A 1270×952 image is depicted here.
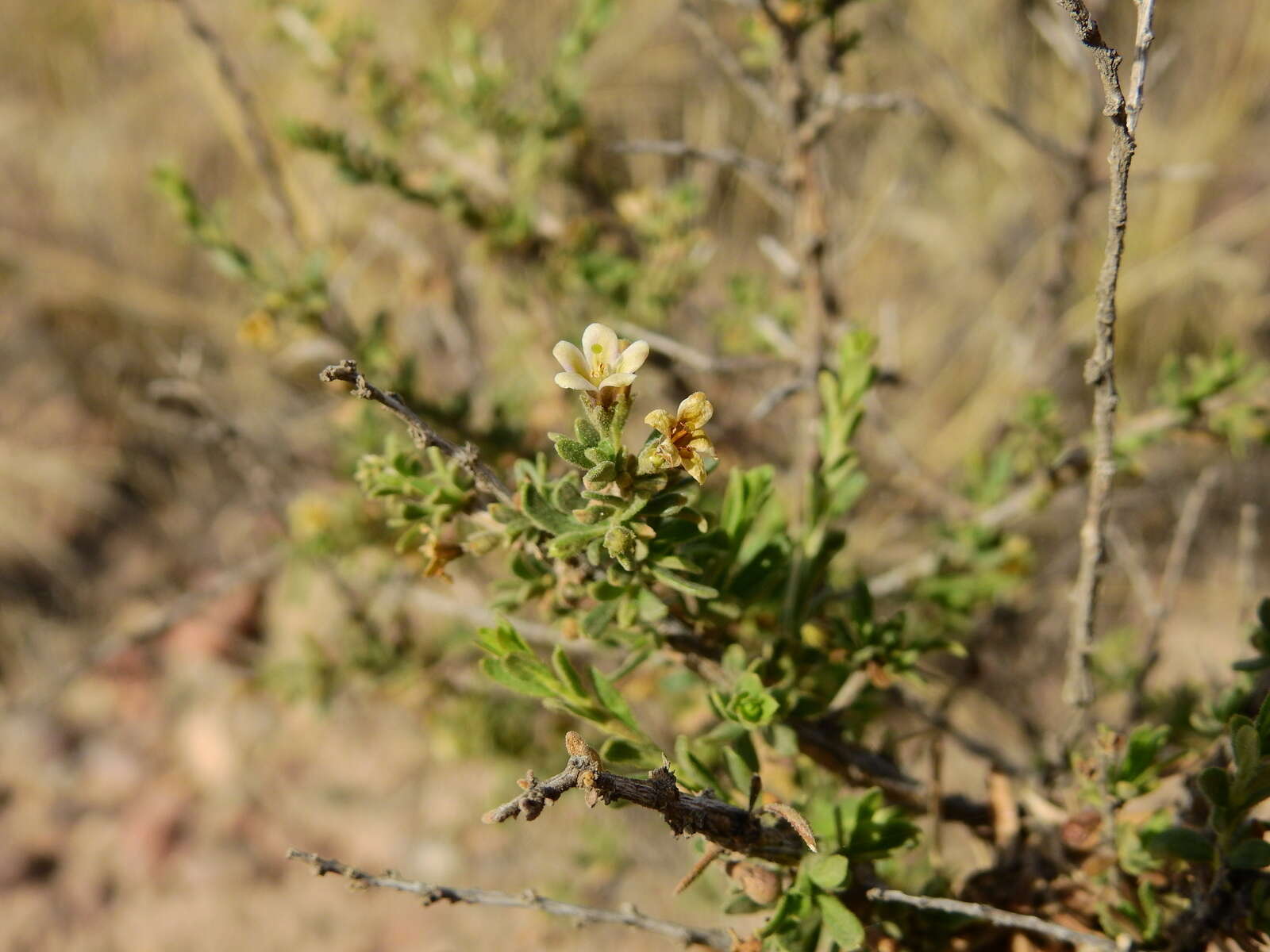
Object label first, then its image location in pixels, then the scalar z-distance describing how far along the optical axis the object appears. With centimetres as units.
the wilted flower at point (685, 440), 24
